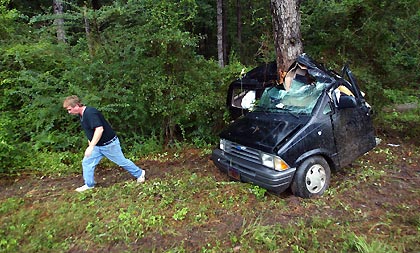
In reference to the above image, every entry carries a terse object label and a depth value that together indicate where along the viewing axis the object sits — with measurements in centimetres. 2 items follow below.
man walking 460
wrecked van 432
